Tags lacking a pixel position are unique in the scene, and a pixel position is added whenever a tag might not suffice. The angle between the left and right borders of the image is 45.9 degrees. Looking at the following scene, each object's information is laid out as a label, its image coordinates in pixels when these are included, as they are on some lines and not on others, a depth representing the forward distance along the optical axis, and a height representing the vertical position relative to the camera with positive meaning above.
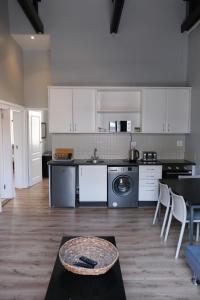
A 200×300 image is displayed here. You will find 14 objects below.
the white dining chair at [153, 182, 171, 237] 3.34 -0.88
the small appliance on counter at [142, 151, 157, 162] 4.84 -0.41
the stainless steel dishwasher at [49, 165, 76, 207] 4.58 -0.98
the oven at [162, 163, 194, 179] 4.58 -0.68
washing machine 4.57 -0.98
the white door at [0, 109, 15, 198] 5.04 -0.33
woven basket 1.77 -1.01
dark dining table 2.66 -0.69
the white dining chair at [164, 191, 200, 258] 2.77 -0.92
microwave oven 4.99 +0.21
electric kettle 4.91 -0.40
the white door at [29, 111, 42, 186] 6.40 -0.36
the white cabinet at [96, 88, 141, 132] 5.08 +0.63
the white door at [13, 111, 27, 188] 6.06 -0.40
